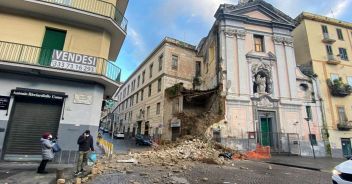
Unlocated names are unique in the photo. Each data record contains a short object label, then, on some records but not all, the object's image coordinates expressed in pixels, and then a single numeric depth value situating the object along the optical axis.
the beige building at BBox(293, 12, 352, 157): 21.05
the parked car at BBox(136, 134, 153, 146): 23.38
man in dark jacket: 7.74
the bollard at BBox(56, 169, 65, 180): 6.52
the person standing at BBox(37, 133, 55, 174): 7.71
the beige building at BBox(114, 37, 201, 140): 24.01
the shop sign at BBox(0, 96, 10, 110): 9.76
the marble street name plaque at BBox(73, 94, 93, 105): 10.82
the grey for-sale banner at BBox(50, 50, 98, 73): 10.30
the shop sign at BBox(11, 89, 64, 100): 9.86
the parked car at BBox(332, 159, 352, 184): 4.78
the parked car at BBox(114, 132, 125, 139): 34.26
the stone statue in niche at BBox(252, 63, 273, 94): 20.32
